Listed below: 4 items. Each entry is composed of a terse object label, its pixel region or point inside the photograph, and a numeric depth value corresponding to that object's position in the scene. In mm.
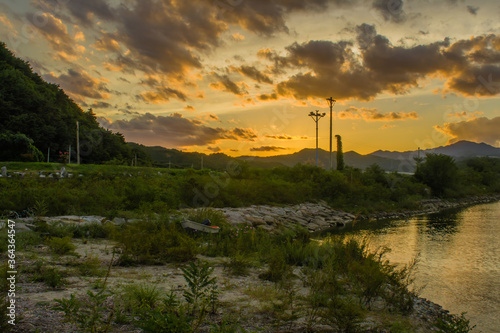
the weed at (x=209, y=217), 12780
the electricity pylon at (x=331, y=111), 47534
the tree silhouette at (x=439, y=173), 43375
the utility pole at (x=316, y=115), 47503
